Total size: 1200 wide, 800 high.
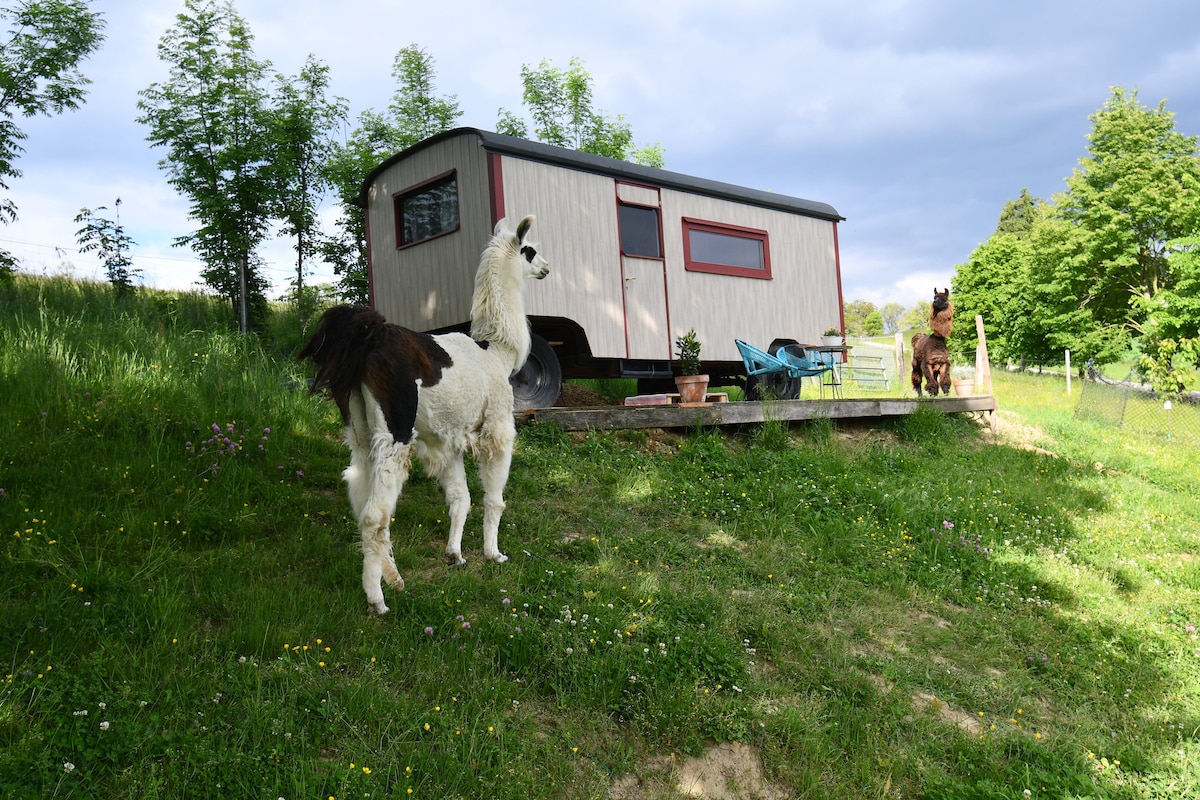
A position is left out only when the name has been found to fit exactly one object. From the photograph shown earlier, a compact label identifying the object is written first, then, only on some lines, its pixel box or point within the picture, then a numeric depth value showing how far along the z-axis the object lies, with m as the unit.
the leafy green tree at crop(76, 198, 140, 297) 12.10
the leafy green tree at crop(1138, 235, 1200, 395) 23.27
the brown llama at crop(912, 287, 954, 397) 12.42
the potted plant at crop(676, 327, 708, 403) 8.86
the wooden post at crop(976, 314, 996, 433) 12.76
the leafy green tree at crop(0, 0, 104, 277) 10.77
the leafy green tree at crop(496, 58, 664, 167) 20.98
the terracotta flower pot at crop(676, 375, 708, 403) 8.84
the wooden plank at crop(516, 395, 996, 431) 7.26
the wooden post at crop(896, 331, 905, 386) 21.92
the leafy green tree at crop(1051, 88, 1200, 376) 27.20
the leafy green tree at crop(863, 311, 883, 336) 83.44
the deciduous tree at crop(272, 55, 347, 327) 13.25
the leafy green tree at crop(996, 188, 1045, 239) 53.97
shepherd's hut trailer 8.31
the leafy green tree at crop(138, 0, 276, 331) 12.29
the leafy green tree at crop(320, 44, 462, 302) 14.87
